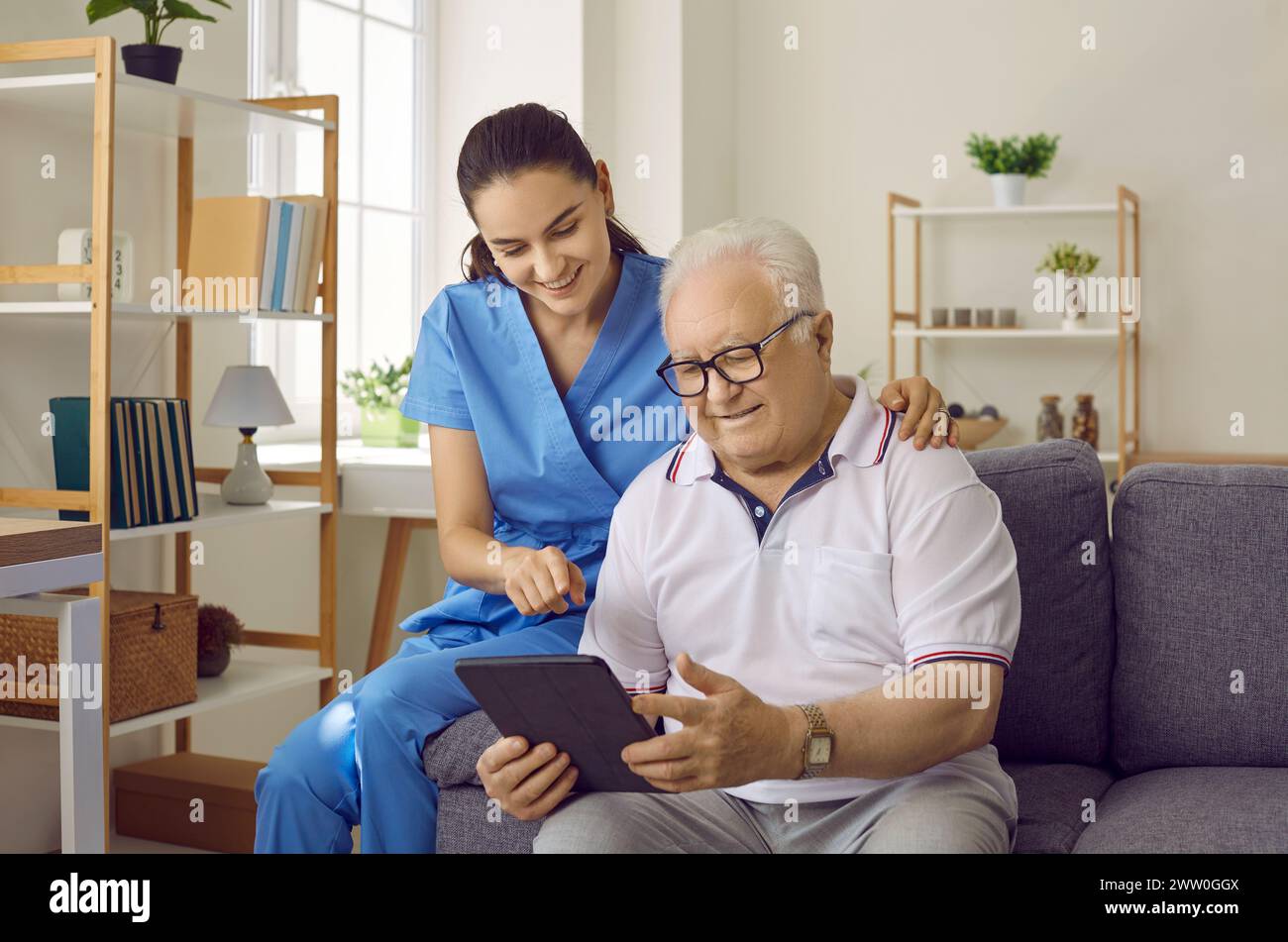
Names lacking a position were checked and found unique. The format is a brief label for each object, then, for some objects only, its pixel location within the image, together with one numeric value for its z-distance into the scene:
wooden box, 2.60
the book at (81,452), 2.28
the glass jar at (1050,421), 4.16
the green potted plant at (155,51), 2.39
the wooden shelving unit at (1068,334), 3.96
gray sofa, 1.65
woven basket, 2.30
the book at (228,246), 2.56
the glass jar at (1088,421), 4.14
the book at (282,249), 2.62
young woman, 1.64
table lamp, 2.67
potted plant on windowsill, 3.63
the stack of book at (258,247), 2.57
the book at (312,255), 2.71
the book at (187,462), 2.45
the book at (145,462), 2.35
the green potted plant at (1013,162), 4.13
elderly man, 1.30
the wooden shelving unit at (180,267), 2.16
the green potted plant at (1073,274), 4.15
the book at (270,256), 2.59
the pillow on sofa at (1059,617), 1.75
